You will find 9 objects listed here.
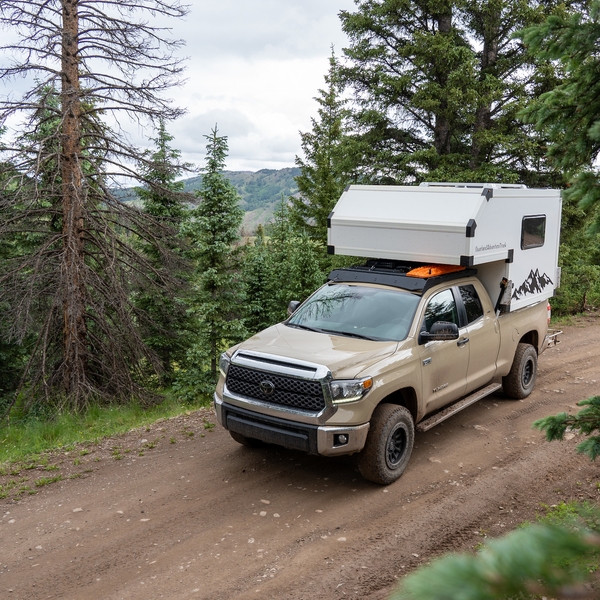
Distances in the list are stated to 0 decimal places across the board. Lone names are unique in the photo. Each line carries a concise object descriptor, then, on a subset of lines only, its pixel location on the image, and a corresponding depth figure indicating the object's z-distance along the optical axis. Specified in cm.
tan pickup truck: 610
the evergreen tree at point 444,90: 1485
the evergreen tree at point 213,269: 1373
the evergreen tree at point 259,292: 1552
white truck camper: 758
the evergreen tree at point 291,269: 1389
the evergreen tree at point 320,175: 2091
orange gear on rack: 759
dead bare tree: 1164
